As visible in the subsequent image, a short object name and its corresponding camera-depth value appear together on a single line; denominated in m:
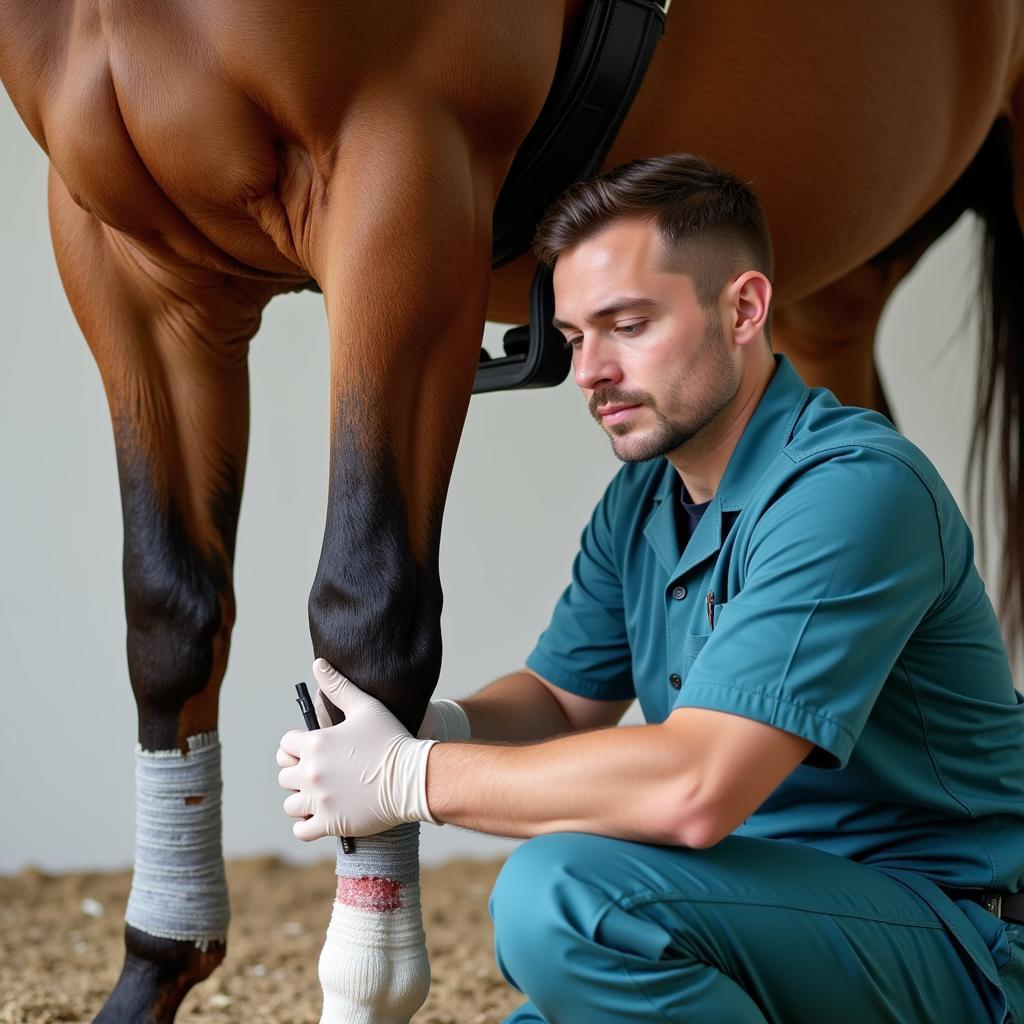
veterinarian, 0.91
